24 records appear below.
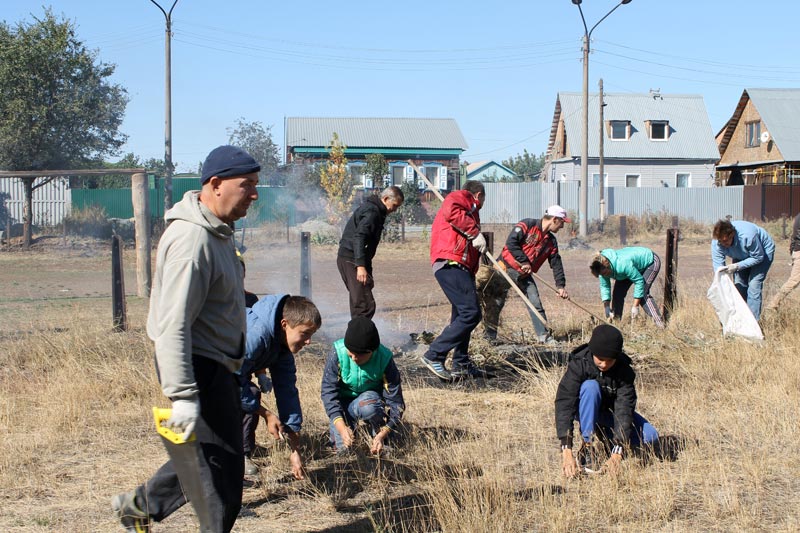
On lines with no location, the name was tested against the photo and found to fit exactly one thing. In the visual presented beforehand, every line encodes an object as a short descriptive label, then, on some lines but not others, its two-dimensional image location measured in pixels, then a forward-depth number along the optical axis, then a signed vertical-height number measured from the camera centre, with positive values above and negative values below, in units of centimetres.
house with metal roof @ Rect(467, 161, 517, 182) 7250 +440
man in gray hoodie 274 -34
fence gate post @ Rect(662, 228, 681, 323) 936 -64
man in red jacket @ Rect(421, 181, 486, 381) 705 -44
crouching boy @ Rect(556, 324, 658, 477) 431 -94
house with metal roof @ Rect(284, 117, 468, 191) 4375 +425
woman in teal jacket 889 -57
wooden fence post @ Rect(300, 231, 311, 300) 1022 -53
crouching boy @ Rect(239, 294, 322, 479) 399 -65
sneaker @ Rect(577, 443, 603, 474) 435 -131
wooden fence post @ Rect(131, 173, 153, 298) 941 +3
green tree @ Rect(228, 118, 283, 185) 3966 +380
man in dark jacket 787 -23
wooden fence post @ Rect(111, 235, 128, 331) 825 -71
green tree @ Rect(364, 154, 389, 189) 3350 +208
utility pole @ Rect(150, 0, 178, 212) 1961 +322
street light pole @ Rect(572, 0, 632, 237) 2517 +184
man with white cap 867 -43
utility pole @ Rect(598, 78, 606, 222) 3366 +65
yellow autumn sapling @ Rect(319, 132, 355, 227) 3000 +136
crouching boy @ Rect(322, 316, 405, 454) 470 -99
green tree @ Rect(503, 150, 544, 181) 9600 +650
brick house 4081 +405
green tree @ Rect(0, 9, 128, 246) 2261 +348
